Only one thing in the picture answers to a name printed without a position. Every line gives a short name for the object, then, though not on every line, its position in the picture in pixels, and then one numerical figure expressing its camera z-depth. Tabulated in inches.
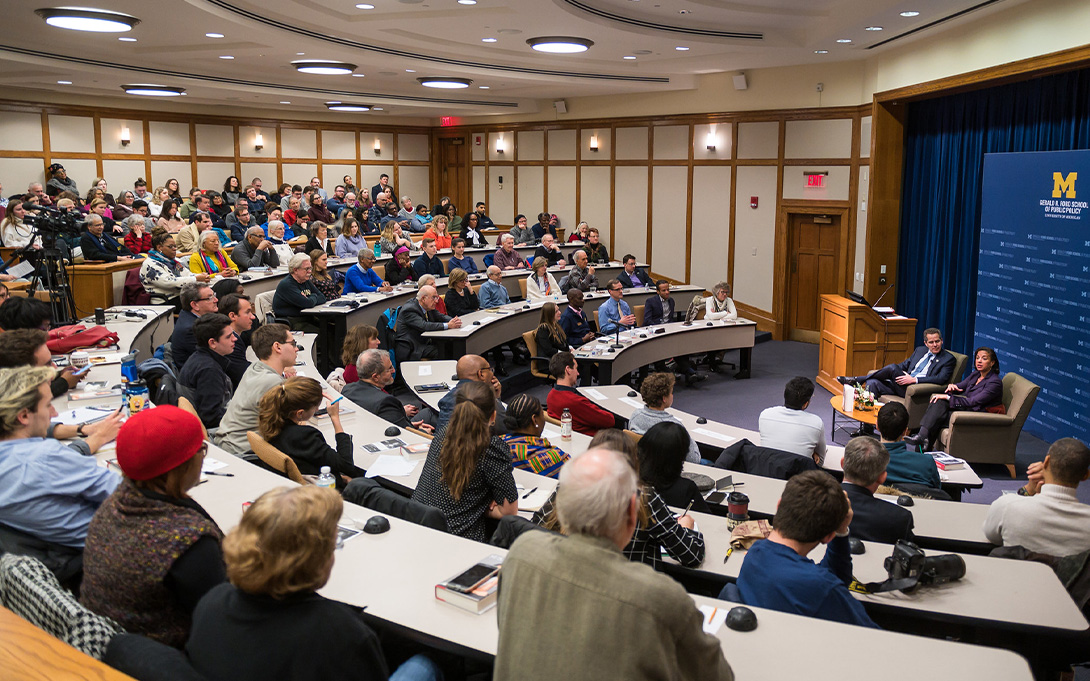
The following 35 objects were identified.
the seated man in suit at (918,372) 313.1
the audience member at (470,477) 131.6
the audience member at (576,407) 226.4
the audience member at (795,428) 197.6
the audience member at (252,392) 176.7
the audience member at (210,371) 198.4
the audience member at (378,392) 212.7
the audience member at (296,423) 152.3
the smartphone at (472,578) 102.9
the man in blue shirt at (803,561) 101.5
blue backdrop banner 283.7
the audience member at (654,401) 200.4
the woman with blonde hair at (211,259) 367.9
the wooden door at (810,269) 482.3
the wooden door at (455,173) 756.0
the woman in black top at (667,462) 144.8
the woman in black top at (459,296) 387.5
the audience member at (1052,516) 142.4
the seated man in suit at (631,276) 476.7
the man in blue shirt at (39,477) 110.9
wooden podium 370.6
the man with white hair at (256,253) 408.8
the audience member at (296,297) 346.9
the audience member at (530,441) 164.4
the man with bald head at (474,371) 213.5
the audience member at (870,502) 139.6
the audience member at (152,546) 87.0
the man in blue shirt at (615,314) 407.8
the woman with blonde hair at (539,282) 441.7
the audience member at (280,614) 71.9
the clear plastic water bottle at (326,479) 145.6
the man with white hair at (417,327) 339.6
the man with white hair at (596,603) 65.5
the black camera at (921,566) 116.9
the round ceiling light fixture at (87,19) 297.9
